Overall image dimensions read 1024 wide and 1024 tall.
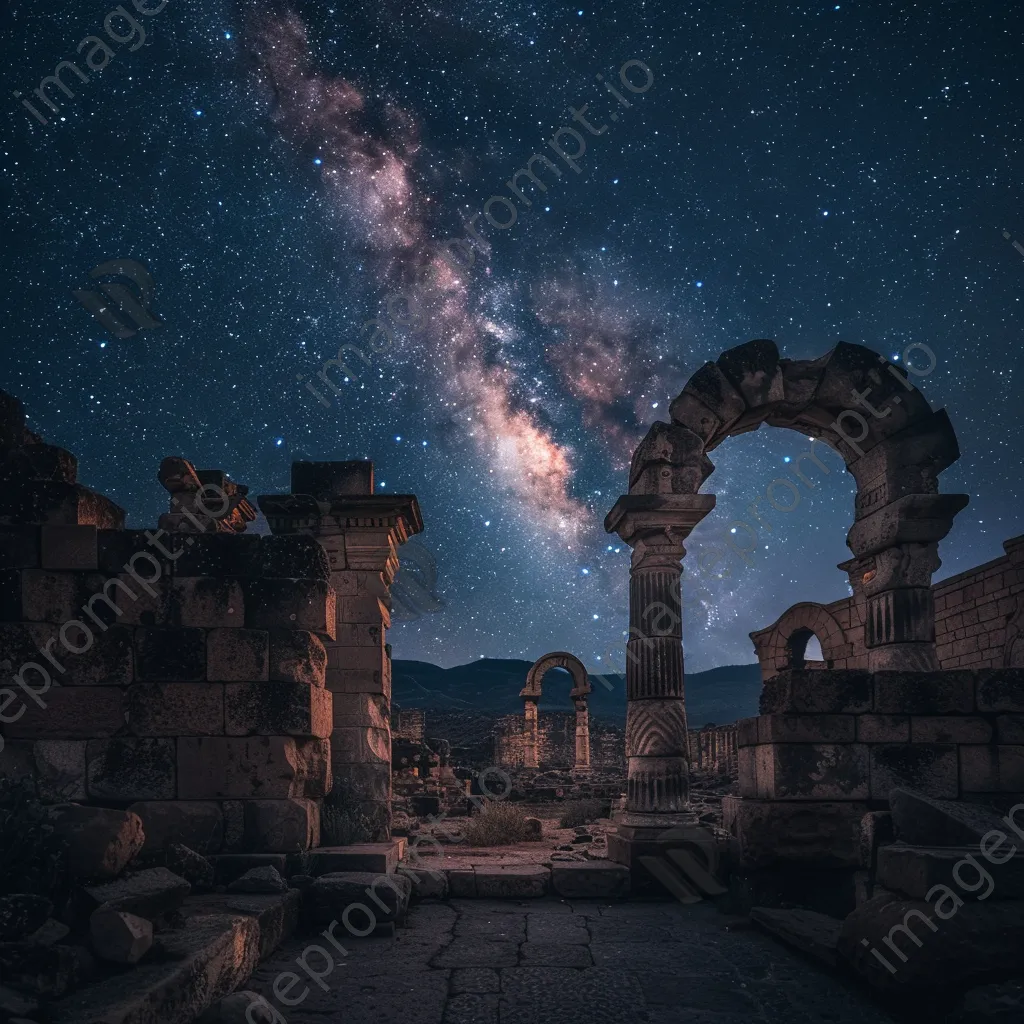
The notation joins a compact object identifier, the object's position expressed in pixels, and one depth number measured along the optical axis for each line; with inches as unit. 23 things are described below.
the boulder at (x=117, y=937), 126.9
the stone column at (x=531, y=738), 1112.8
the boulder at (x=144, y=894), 136.6
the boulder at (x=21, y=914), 119.3
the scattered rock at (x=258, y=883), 197.2
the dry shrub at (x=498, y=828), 392.2
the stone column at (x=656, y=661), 282.5
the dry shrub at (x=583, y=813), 532.4
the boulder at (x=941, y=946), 139.2
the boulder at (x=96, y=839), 149.3
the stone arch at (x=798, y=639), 661.3
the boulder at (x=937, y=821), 170.1
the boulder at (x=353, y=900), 208.7
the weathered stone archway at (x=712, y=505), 281.9
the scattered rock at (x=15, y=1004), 101.1
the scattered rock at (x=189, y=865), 191.0
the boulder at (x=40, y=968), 109.7
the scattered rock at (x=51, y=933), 123.3
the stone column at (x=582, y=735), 1120.9
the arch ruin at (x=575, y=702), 1115.9
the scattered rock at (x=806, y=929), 174.4
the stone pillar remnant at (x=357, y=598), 290.0
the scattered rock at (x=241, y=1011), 129.6
